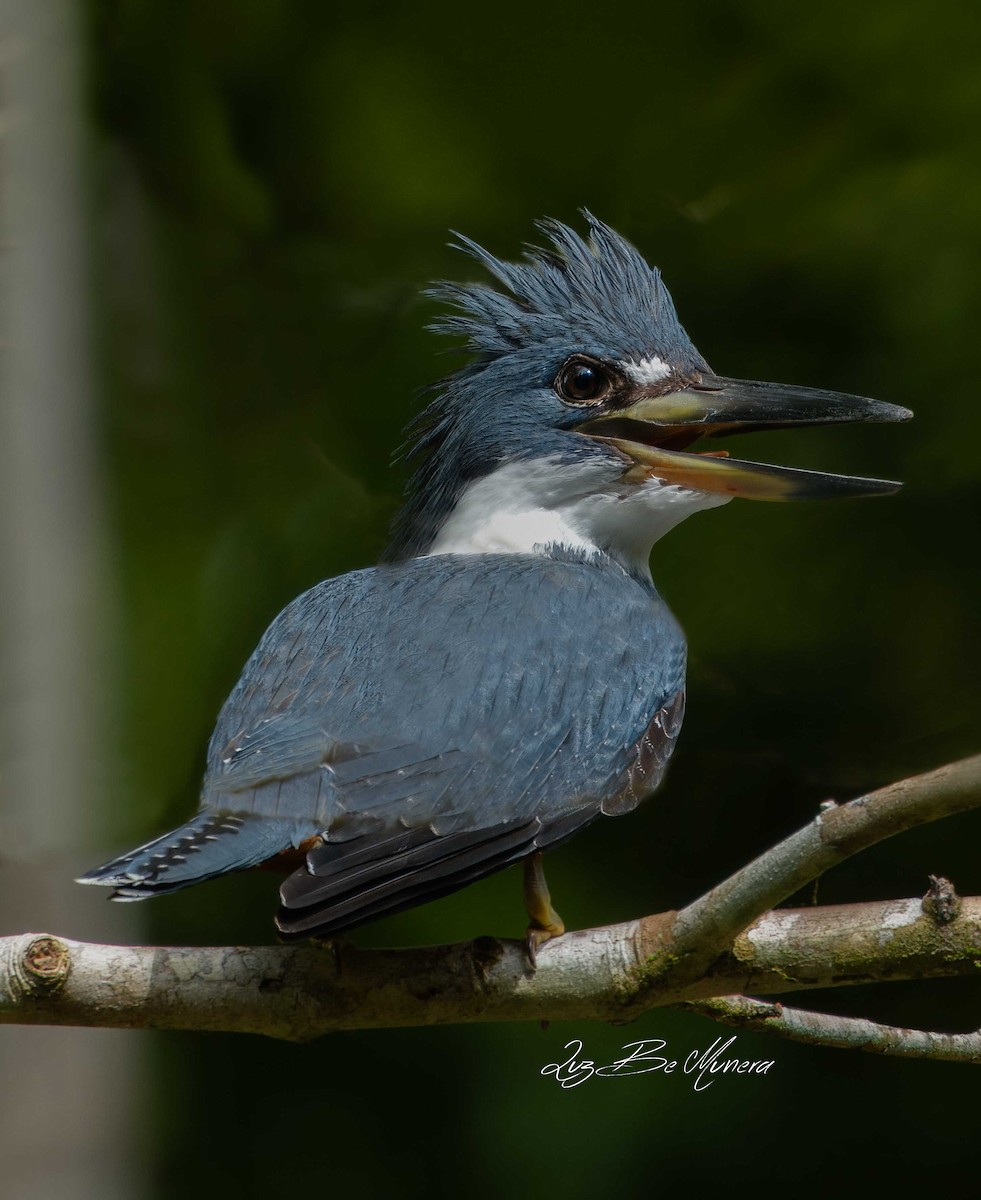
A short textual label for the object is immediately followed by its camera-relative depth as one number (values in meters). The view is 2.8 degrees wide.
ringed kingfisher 6.68
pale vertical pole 6.91
